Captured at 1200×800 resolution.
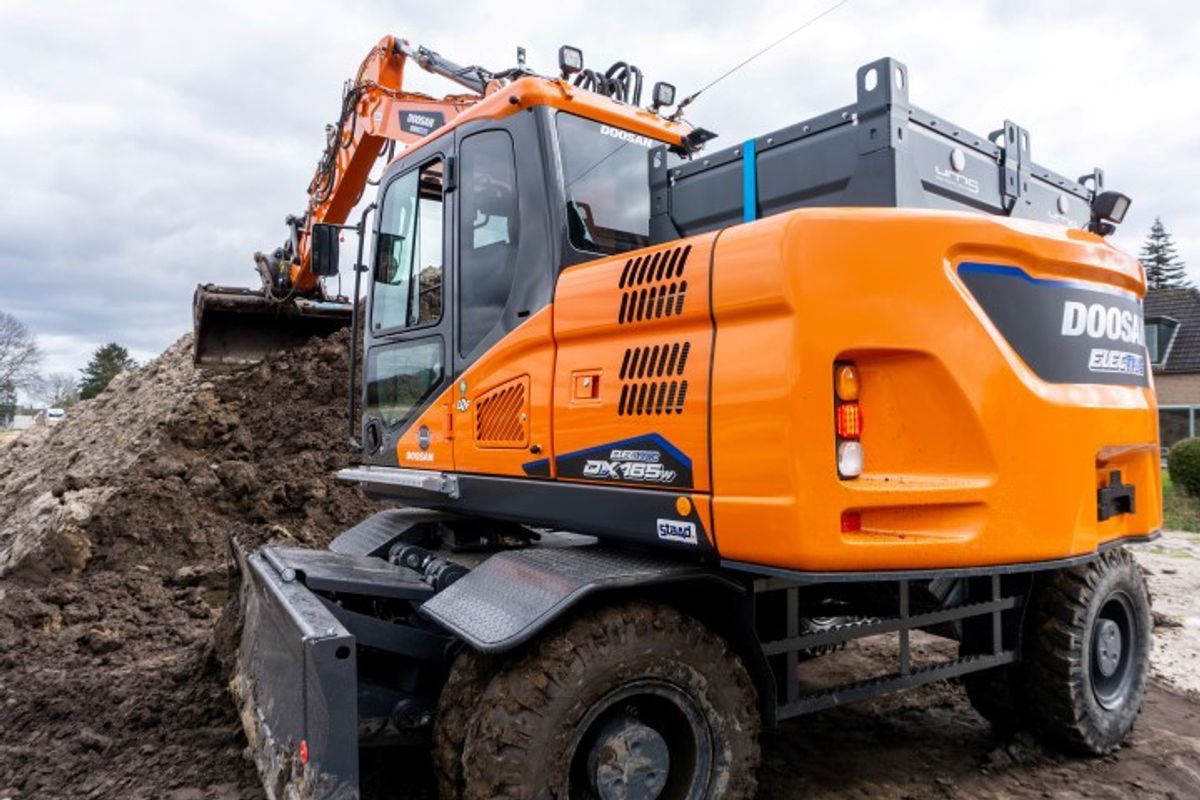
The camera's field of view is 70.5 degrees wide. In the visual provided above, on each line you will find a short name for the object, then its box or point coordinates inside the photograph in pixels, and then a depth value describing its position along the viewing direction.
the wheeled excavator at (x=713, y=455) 2.63
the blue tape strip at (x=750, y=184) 3.20
